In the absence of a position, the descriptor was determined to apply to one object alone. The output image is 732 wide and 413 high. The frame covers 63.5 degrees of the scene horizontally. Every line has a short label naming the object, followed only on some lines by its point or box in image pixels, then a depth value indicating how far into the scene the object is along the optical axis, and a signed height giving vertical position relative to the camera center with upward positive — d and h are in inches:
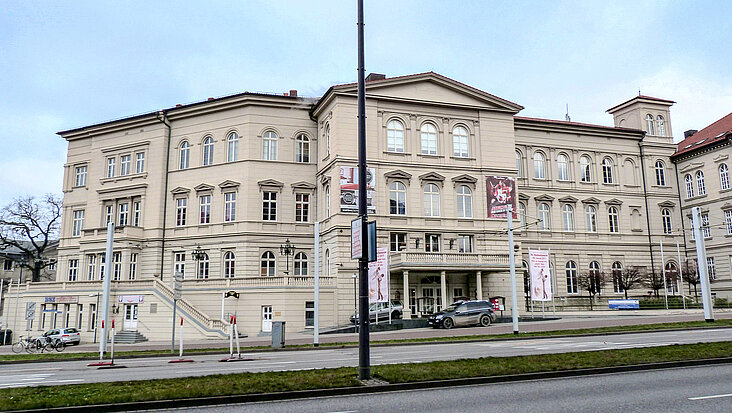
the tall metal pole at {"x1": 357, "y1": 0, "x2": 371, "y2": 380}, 506.9 +54.6
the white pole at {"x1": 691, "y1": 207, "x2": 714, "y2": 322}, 1240.8 +51.4
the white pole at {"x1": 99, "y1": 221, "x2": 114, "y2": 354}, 1069.8 +62.3
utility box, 1040.8 -56.9
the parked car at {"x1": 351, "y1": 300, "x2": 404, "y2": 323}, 1557.3 -26.3
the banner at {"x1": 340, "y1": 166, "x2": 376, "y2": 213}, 1700.3 +320.8
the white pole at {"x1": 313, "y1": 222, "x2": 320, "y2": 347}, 1093.8 +46.2
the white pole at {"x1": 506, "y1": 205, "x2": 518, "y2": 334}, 1142.0 +30.4
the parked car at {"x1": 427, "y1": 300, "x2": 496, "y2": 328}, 1472.7 -39.7
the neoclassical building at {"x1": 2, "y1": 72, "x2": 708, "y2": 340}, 1674.5 +310.7
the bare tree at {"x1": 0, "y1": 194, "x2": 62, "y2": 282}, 2524.6 +341.1
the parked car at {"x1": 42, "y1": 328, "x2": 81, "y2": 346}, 1483.8 -76.1
